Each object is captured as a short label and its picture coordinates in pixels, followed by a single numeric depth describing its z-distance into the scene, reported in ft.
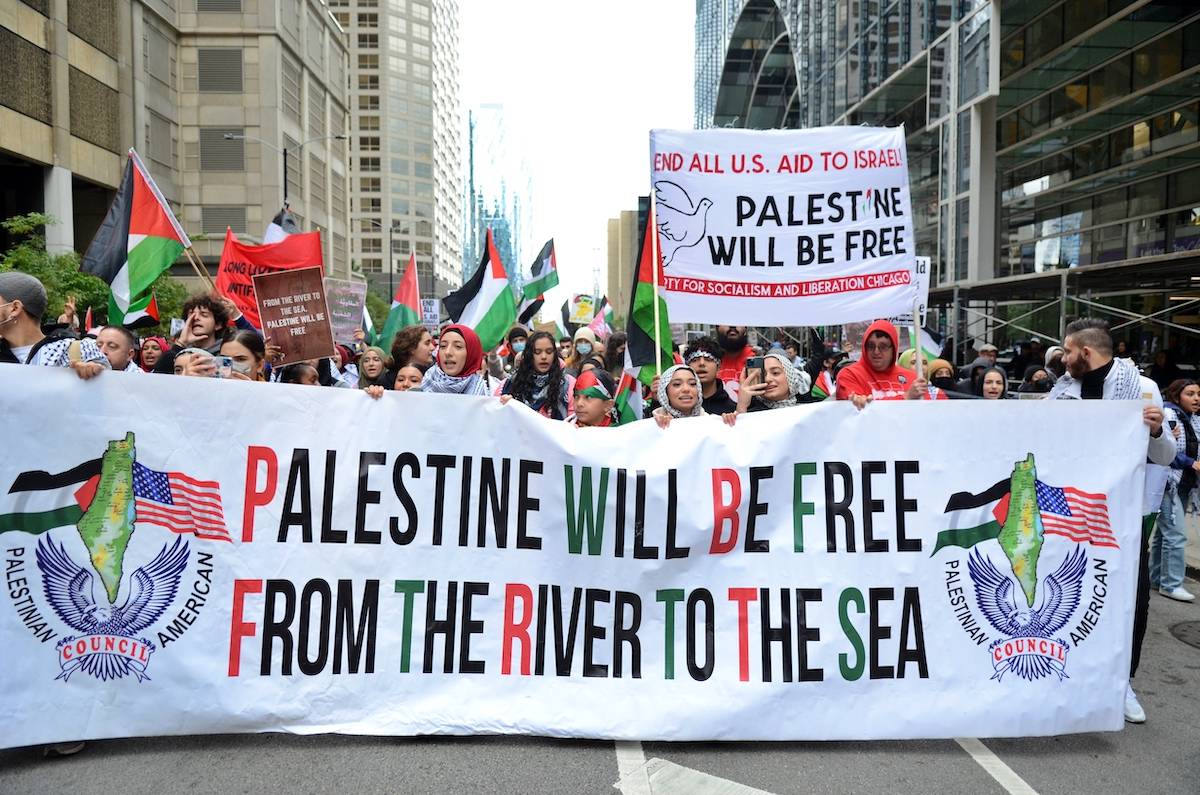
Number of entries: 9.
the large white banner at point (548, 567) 13.17
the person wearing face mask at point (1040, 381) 37.55
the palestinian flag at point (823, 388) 24.72
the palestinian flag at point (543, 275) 50.90
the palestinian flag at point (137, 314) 23.67
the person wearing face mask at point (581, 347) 33.78
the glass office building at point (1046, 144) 70.33
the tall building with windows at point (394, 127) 385.50
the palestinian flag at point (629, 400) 21.75
